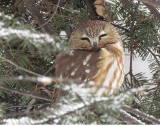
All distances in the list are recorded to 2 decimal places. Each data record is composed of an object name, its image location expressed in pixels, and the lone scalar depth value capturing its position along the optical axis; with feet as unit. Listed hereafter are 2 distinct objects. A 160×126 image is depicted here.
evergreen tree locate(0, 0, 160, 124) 10.63
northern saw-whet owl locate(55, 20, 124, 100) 10.63
